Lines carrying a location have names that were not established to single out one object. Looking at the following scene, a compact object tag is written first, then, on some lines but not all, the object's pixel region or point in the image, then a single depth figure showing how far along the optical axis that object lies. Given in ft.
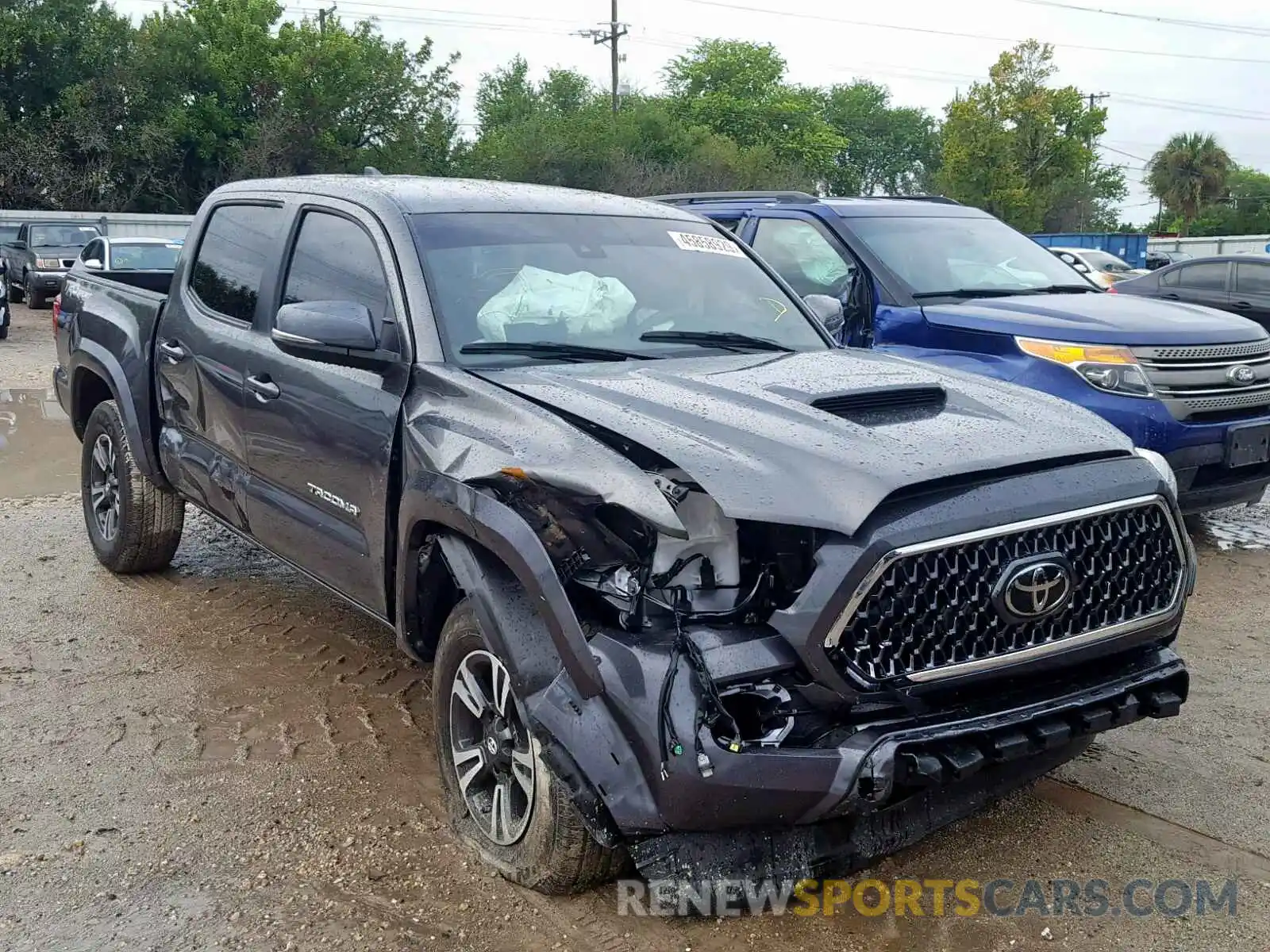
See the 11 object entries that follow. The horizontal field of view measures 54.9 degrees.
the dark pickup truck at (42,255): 76.38
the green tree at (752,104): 208.33
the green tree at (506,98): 204.74
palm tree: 195.31
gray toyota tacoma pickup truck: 8.87
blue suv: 20.12
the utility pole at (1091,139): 179.37
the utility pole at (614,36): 157.17
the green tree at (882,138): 306.35
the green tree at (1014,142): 143.74
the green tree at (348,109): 121.39
